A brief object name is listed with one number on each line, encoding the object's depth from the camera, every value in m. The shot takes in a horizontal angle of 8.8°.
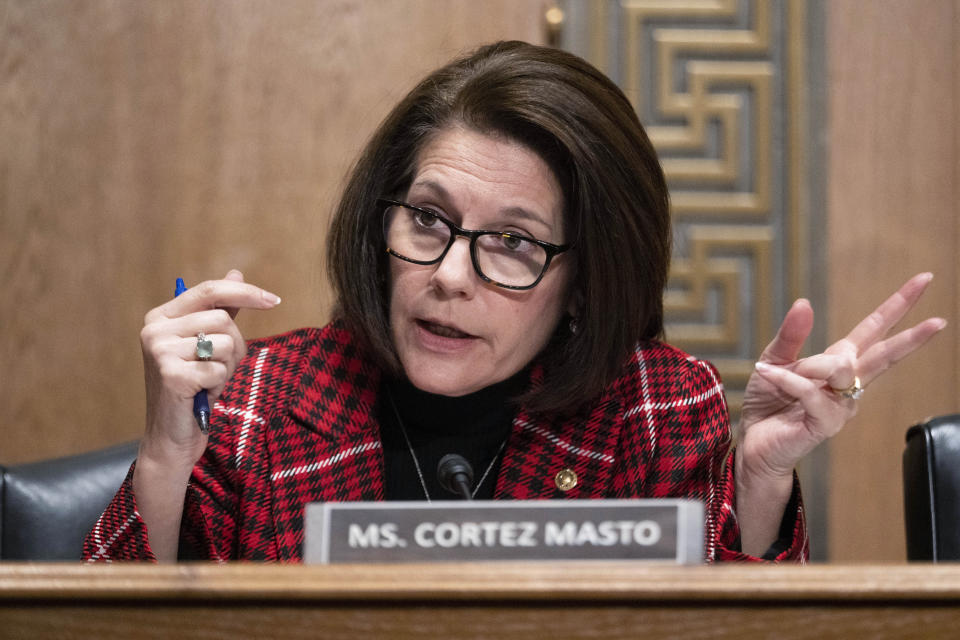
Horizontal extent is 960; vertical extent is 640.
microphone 3.94
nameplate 3.77
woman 4.06
